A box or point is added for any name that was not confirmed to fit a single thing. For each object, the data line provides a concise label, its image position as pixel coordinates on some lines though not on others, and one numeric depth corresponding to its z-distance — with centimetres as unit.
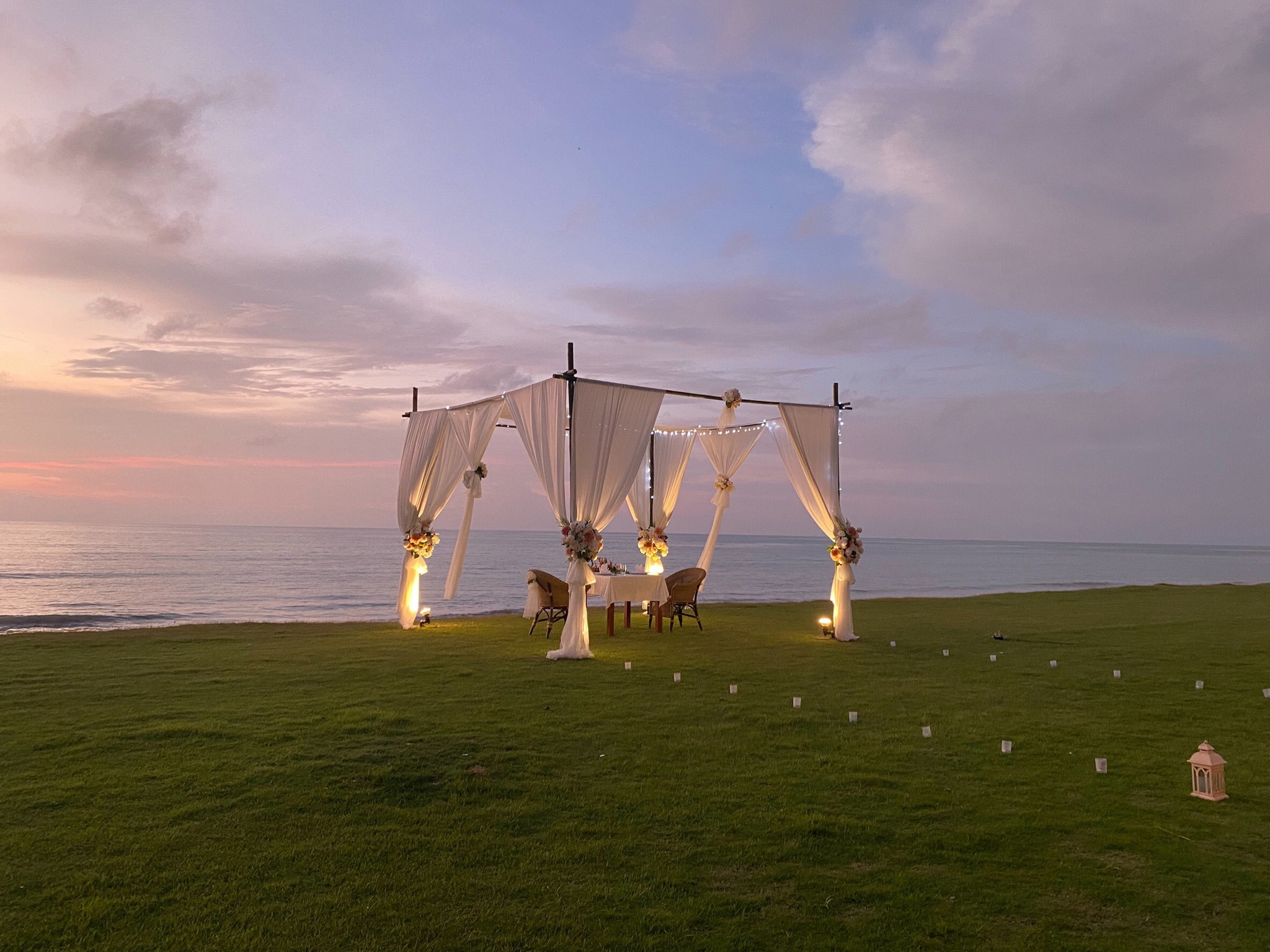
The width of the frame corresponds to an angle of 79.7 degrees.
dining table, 967
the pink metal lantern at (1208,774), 354
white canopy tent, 823
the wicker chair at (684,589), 1052
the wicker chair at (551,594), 969
